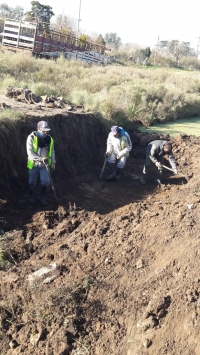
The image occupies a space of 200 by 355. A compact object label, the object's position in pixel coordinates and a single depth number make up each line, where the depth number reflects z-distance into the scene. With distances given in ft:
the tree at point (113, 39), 307.17
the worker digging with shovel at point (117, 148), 33.61
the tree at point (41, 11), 165.04
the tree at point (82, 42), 101.71
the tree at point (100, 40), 168.66
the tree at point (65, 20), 201.87
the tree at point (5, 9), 206.10
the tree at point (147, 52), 184.13
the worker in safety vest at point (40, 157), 26.00
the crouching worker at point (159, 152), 32.45
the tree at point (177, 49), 243.60
